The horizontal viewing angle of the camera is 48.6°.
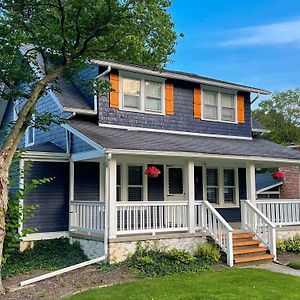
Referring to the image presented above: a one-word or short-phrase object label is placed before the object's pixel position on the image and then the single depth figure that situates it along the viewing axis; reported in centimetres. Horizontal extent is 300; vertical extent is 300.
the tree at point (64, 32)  756
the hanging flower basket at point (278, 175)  1205
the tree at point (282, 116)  3504
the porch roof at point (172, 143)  906
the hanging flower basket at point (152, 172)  968
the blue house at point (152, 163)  902
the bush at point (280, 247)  1022
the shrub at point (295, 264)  866
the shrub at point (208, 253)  893
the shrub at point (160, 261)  797
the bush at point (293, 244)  1046
